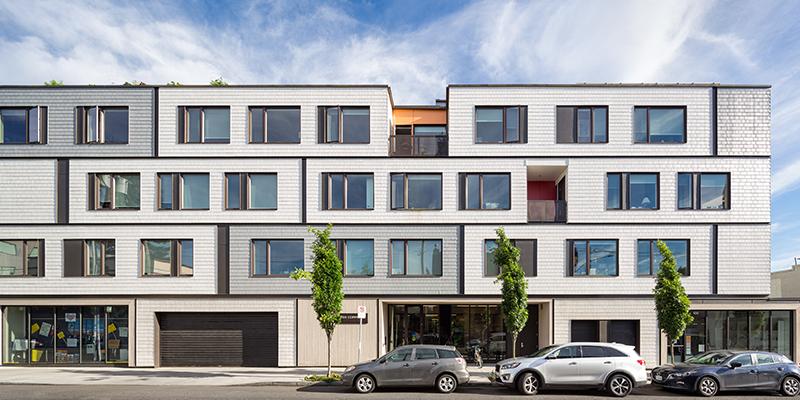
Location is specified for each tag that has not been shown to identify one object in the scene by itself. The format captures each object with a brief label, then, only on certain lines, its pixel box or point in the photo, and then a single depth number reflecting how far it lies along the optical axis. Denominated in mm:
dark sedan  15641
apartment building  21938
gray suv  16141
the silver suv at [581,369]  15555
